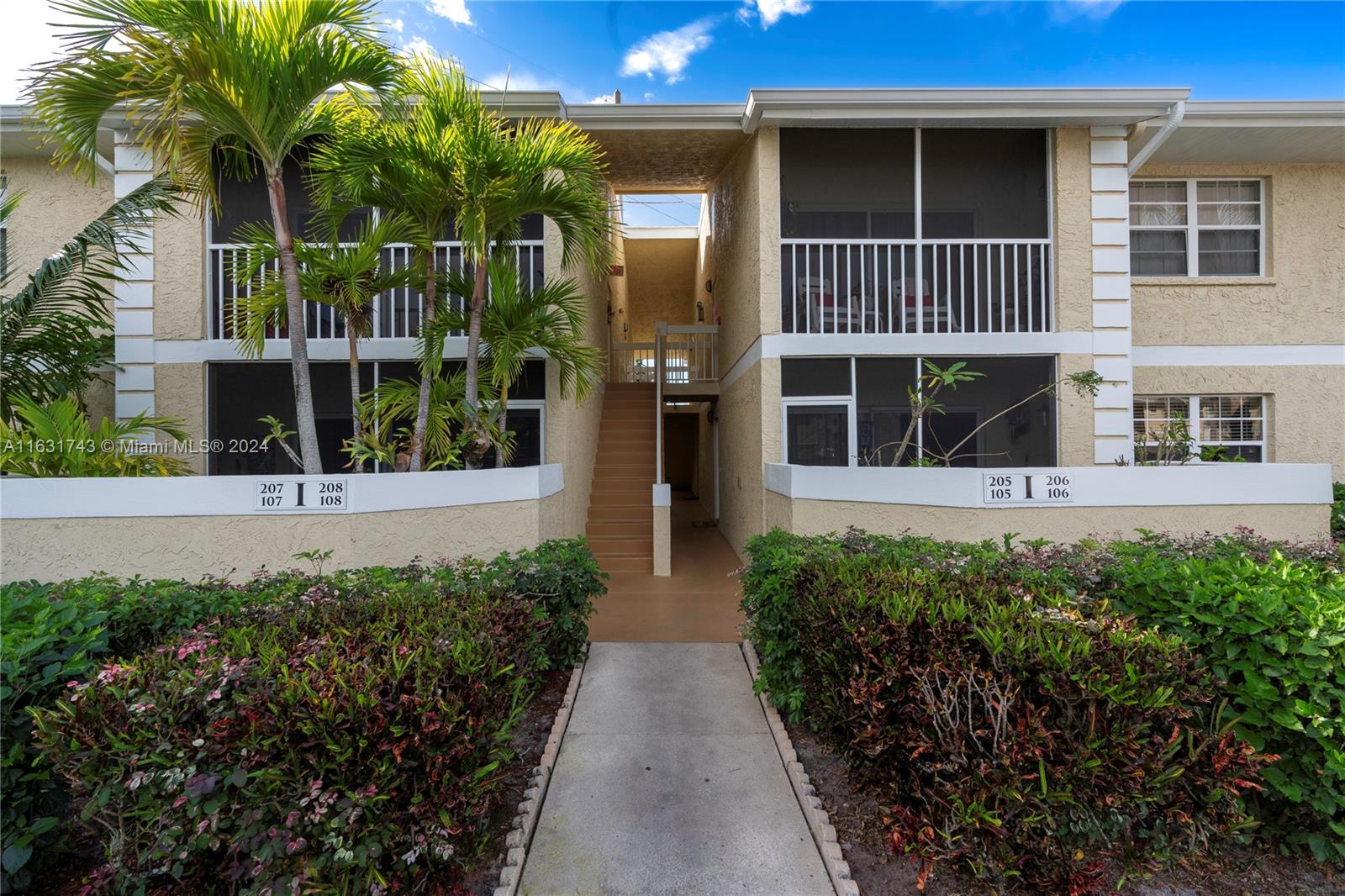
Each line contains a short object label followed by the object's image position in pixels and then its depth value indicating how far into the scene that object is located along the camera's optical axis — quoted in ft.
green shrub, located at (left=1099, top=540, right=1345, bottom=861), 6.92
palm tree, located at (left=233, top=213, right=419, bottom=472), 16.02
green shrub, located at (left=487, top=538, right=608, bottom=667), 12.30
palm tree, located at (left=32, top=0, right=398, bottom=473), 13.05
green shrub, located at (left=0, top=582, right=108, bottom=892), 6.42
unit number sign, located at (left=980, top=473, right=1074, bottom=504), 16.37
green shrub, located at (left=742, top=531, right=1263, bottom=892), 6.52
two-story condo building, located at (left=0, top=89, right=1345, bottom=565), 23.57
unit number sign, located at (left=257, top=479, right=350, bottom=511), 14.58
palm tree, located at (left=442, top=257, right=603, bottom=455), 18.39
